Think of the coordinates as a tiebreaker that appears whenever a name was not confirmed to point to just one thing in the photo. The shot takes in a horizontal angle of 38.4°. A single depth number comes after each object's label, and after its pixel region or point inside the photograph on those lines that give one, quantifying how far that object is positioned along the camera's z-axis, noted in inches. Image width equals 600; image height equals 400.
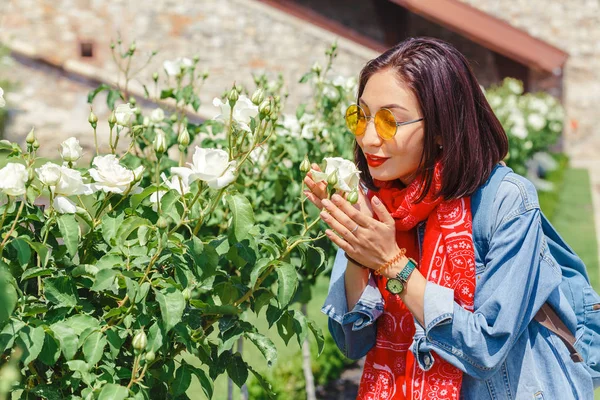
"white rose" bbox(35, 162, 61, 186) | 69.0
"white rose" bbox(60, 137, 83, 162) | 77.6
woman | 69.7
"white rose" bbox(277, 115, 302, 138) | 130.6
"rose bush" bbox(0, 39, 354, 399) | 68.6
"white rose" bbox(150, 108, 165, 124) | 122.5
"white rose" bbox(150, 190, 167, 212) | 80.2
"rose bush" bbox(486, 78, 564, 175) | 355.3
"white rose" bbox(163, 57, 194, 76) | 125.0
